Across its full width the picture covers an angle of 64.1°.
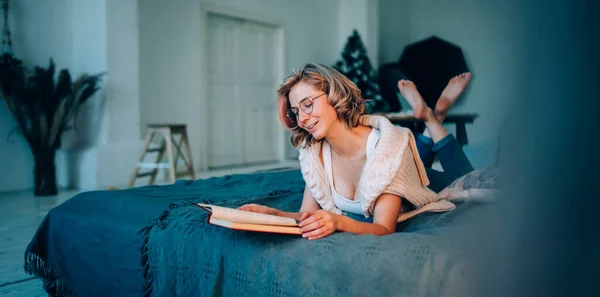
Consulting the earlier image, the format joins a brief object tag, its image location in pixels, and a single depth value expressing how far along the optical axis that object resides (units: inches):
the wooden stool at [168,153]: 156.2
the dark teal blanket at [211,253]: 34.5
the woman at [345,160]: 45.9
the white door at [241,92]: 230.5
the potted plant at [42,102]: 161.9
